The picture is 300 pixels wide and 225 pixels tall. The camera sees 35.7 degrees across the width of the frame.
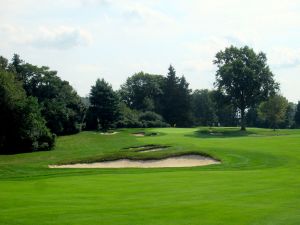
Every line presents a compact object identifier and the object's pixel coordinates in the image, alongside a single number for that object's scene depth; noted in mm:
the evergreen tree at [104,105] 77750
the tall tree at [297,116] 119356
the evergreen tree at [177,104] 116000
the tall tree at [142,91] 120512
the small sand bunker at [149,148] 41781
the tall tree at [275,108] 95312
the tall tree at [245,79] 81250
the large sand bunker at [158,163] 33562
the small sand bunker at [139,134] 65719
